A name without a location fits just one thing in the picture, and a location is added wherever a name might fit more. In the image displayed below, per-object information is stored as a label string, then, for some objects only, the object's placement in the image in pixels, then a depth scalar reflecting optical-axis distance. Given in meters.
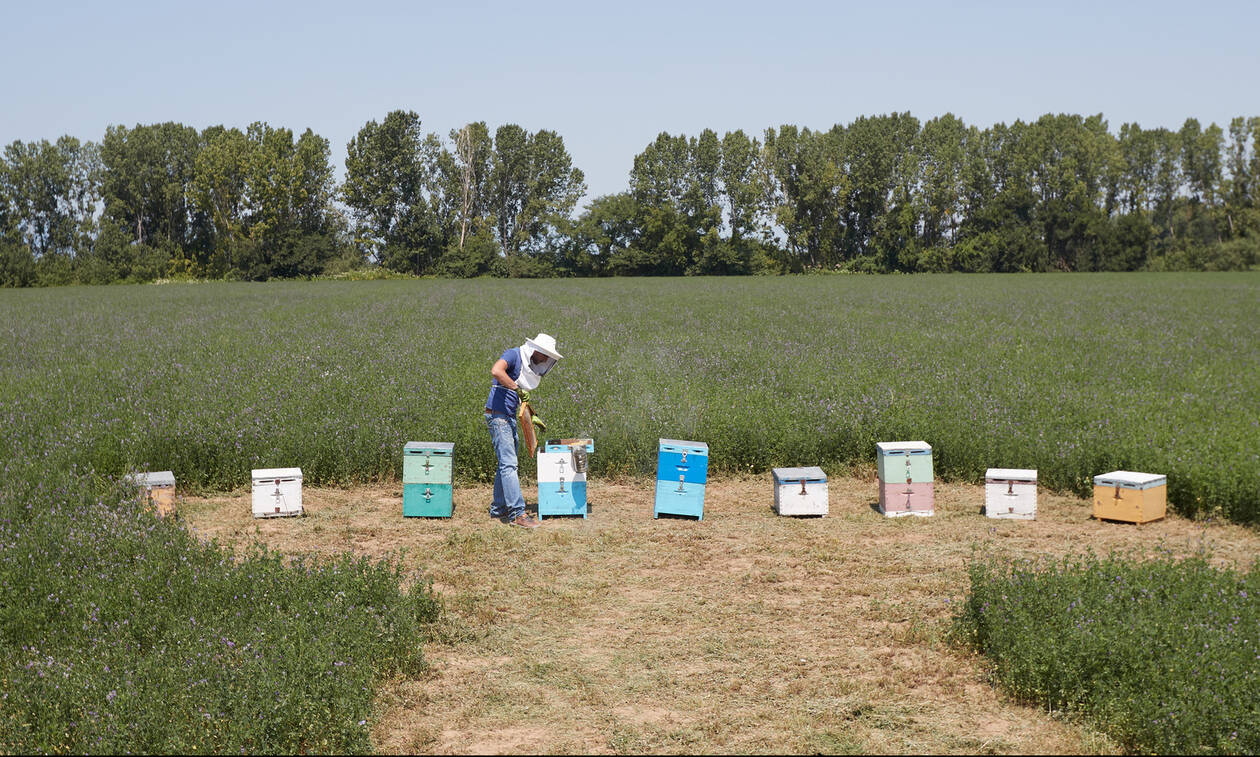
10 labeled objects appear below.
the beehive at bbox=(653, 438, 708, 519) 11.65
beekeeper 10.91
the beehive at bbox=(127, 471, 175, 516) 11.17
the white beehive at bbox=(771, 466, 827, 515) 11.64
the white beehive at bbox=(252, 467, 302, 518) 11.73
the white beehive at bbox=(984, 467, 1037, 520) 11.38
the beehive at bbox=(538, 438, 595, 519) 11.62
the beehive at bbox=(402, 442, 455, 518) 11.74
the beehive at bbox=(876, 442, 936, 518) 11.59
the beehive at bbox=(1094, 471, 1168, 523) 10.98
